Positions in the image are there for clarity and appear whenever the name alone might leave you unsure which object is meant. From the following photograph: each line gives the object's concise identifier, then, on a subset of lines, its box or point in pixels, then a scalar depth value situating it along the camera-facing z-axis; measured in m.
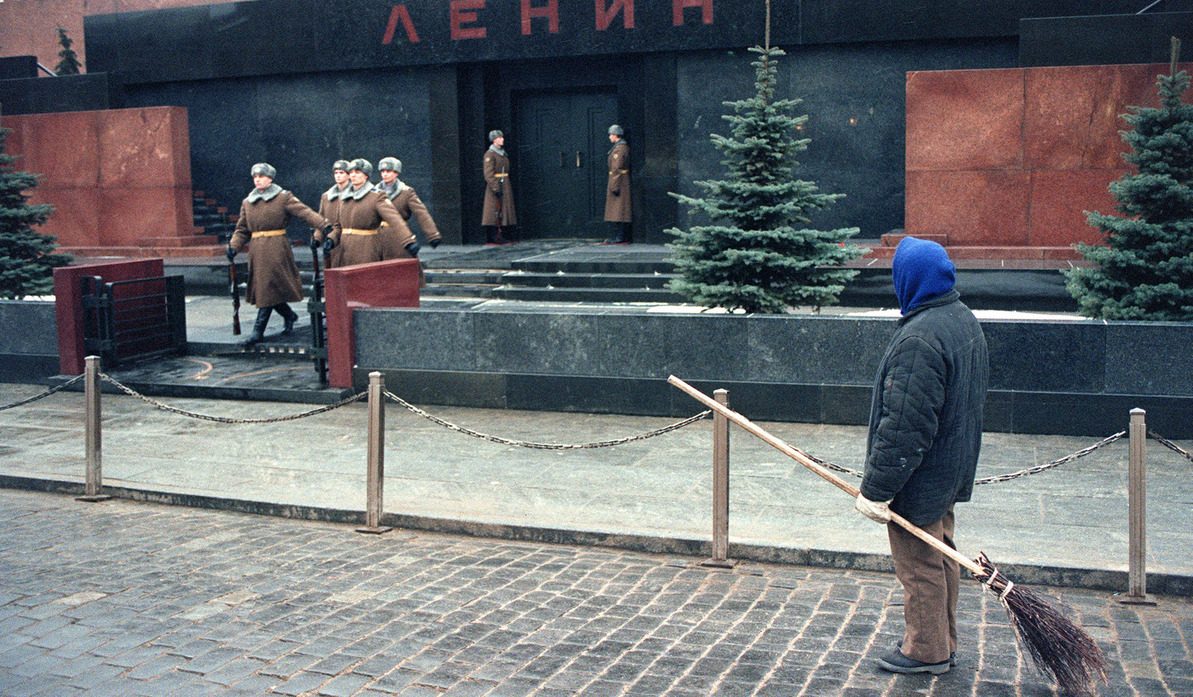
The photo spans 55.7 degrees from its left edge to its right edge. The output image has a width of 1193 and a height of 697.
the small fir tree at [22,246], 14.62
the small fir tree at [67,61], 24.62
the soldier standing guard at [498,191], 19.84
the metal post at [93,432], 8.53
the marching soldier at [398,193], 13.98
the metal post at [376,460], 7.55
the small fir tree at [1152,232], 10.06
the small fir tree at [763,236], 10.66
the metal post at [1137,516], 6.03
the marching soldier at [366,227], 13.18
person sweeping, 4.83
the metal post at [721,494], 6.77
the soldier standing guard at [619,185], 19.17
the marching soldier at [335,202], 13.45
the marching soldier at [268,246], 13.57
